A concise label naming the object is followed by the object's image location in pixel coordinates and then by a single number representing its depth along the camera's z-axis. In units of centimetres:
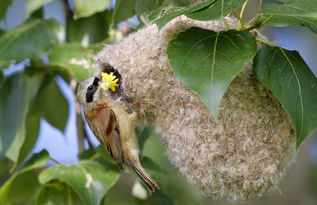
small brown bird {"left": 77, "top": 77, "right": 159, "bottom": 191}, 498
